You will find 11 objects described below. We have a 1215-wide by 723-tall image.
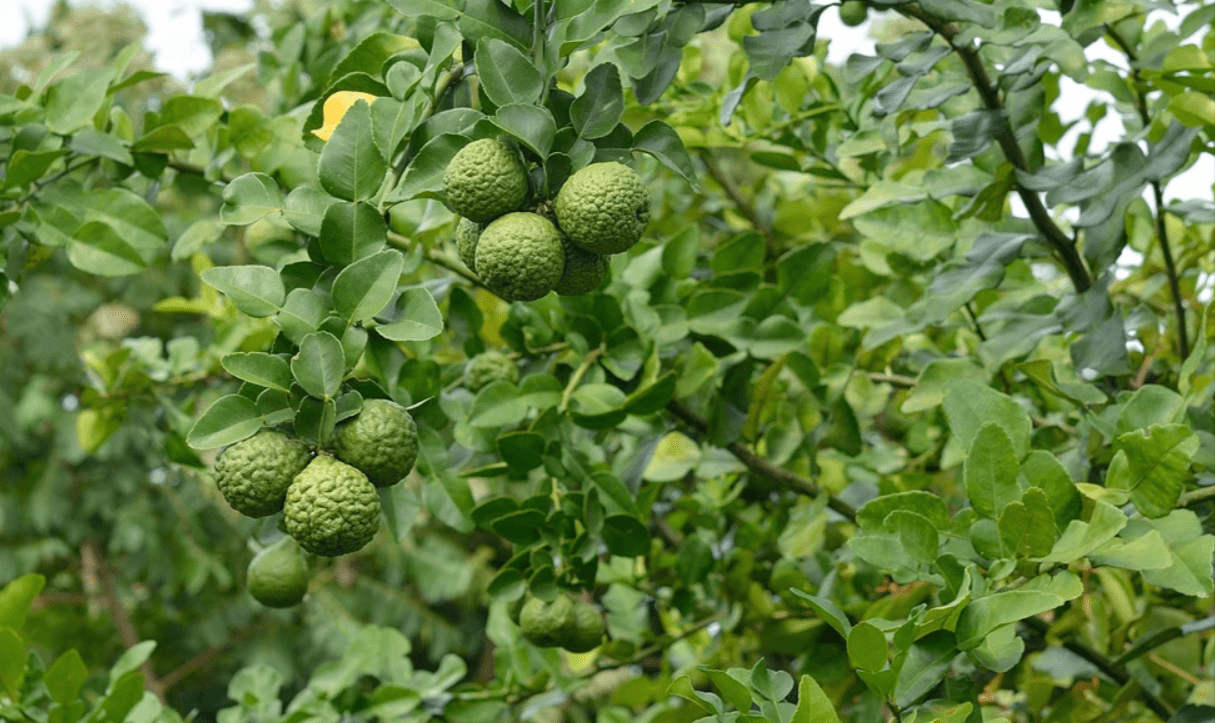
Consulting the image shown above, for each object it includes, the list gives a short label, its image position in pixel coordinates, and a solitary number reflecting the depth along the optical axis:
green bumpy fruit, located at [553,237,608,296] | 2.47
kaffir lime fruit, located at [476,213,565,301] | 2.41
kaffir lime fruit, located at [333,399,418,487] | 2.43
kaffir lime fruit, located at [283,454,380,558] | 2.39
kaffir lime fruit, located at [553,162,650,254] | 2.41
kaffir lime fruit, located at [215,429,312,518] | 2.42
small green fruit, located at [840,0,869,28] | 2.84
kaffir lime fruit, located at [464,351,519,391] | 2.85
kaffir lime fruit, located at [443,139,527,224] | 2.41
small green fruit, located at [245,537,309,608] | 2.72
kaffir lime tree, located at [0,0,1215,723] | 2.45
